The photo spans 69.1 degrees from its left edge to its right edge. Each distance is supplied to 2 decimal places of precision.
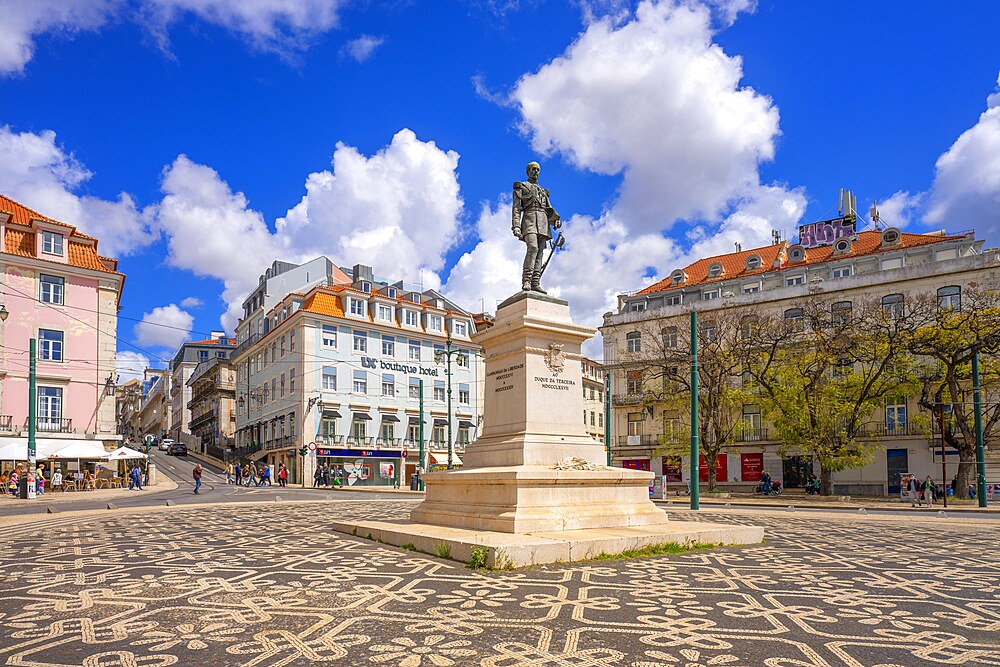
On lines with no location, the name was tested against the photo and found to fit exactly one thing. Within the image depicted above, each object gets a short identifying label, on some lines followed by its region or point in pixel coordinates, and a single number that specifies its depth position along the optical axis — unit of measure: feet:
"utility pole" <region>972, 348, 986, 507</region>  83.35
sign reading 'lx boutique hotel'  176.65
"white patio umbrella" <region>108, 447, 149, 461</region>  120.16
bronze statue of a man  43.73
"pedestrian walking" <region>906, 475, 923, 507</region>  94.12
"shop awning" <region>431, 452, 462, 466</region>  162.50
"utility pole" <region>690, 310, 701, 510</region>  69.30
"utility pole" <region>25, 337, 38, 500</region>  90.89
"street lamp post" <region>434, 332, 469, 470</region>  118.52
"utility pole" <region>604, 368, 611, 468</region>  106.12
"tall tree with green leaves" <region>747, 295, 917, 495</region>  110.63
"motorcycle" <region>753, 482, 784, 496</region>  141.01
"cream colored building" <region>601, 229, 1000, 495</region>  139.33
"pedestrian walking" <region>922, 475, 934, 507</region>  94.54
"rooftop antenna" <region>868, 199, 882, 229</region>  173.86
